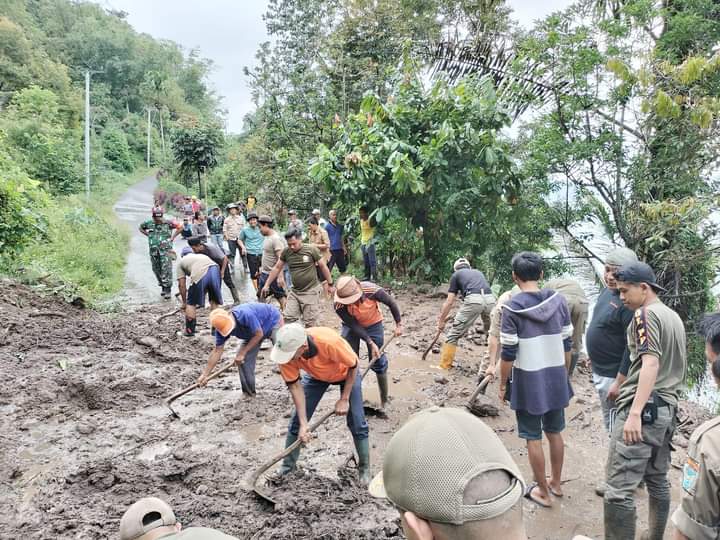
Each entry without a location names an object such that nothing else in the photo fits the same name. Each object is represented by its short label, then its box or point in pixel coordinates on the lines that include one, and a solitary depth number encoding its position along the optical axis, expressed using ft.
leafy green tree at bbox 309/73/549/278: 28.58
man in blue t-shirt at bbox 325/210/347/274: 32.91
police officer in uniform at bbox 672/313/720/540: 5.54
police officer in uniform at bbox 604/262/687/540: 8.66
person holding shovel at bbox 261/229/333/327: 20.74
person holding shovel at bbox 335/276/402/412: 15.15
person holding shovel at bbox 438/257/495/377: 19.17
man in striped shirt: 10.71
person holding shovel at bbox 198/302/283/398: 15.33
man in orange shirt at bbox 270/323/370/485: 11.00
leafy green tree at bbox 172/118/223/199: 84.48
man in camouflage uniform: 30.81
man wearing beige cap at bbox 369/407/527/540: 3.25
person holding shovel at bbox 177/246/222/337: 22.74
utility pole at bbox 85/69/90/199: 59.21
